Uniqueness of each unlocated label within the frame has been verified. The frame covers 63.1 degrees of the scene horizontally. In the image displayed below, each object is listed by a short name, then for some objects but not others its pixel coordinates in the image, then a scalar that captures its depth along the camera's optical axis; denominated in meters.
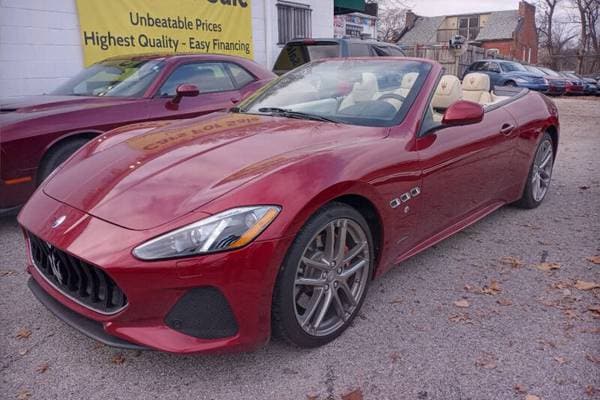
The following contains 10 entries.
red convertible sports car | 1.96
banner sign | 8.12
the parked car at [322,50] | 9.00
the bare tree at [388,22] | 36.16
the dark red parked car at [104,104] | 3.98
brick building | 51.97
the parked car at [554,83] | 20.39
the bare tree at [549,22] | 44.75
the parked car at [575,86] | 21.52
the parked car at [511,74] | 19.53
